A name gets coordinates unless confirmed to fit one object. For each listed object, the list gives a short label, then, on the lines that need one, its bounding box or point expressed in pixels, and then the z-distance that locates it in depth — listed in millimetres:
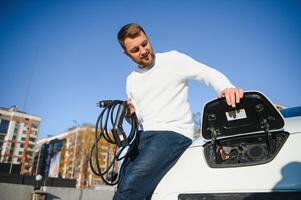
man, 1656
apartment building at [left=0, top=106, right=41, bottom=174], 105750
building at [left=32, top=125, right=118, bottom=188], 50062
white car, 1240
